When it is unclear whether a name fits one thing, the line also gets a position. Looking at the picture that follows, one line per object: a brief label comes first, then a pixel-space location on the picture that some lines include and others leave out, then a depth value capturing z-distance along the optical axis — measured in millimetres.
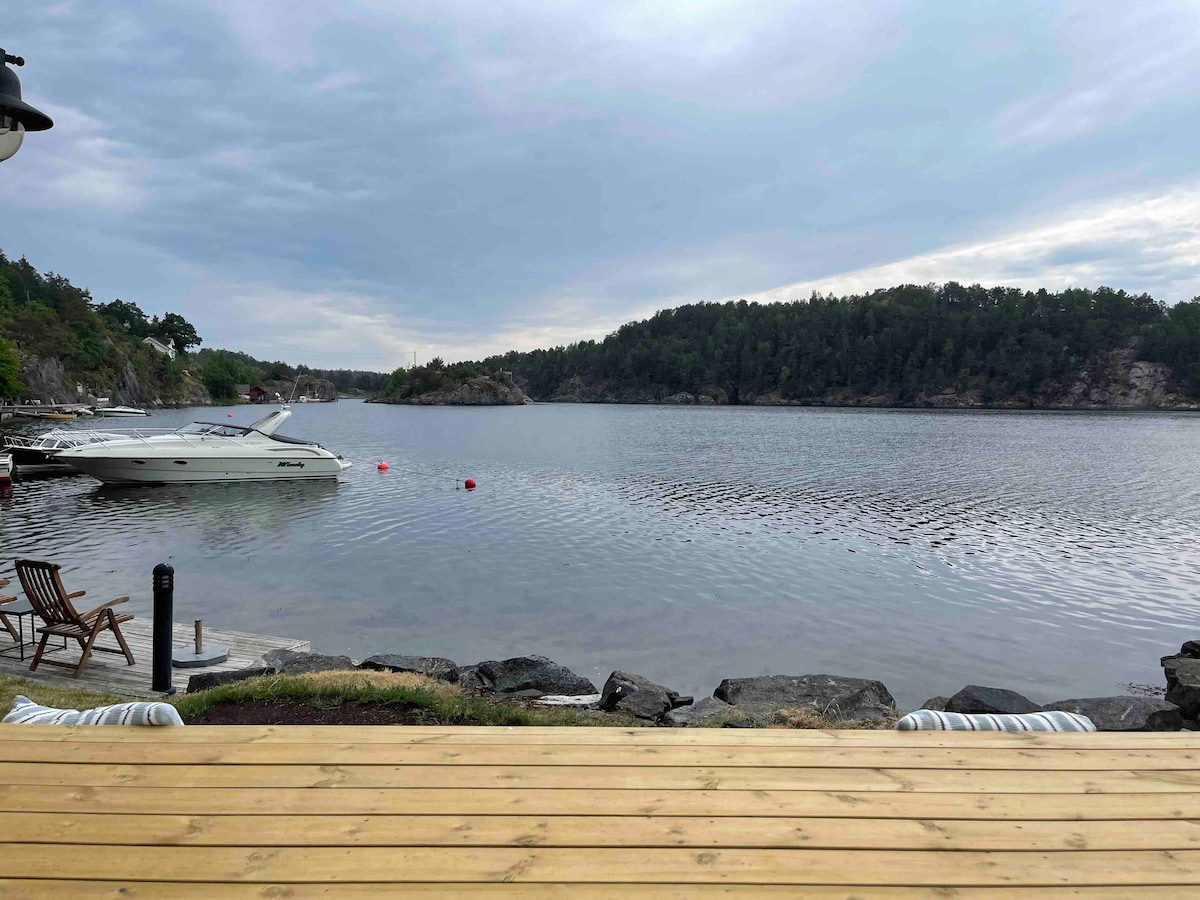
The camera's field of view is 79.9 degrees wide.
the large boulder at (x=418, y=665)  7996
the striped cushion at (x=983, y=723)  3012
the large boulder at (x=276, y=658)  8148
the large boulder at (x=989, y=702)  6820
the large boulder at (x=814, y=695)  7438
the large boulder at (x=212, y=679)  7084
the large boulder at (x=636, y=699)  7129
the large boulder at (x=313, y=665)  7688
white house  146975
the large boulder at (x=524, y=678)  8102
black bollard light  7195
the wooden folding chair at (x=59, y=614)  7789
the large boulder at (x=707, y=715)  6465
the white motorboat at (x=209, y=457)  25359
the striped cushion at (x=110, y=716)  2906
